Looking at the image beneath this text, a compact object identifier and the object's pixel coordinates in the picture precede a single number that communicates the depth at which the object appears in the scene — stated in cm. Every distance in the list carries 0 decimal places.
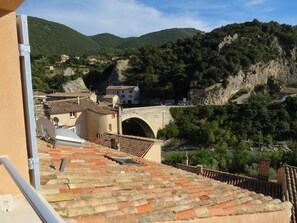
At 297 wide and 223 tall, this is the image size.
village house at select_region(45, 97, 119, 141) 2686
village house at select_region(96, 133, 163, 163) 1455
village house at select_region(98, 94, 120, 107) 5416
